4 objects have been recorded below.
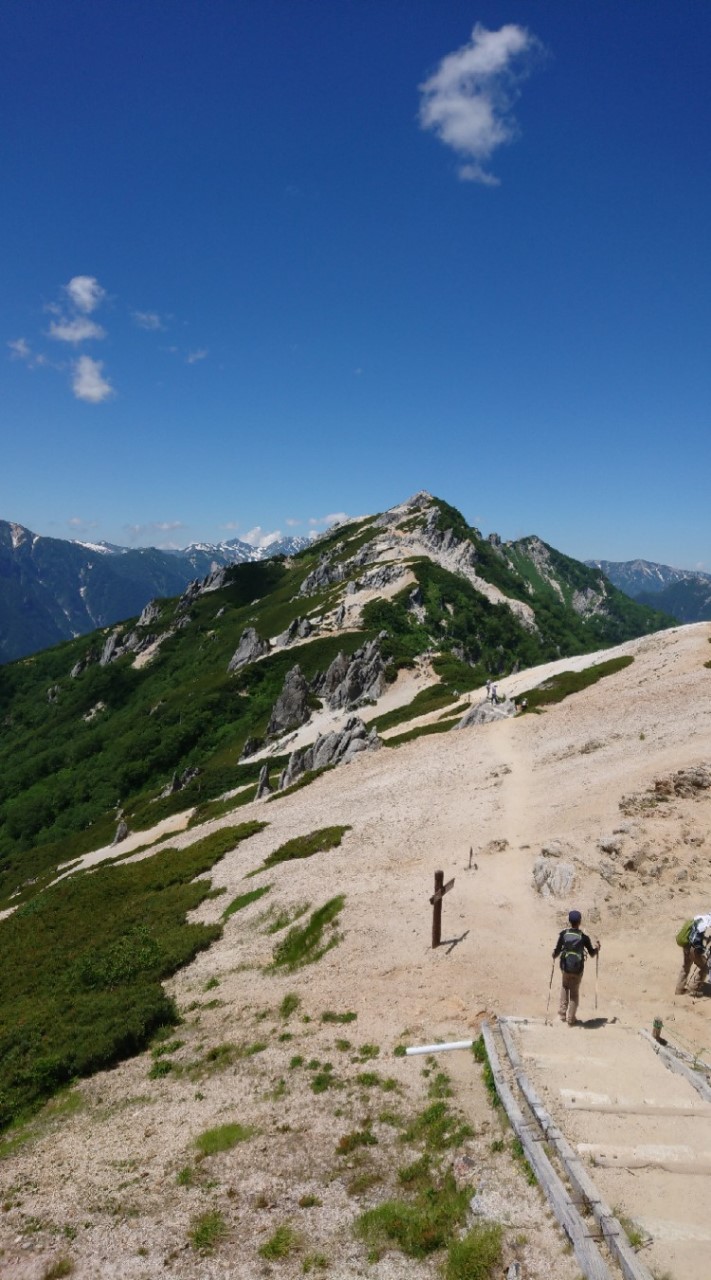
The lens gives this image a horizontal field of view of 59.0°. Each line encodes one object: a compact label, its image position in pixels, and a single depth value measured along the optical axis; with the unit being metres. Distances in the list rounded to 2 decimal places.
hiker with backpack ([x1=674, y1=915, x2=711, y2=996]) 15.66
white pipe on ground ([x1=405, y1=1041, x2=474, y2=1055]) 14.85
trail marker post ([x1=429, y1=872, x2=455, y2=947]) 19.89
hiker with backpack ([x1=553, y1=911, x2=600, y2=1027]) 14.95
